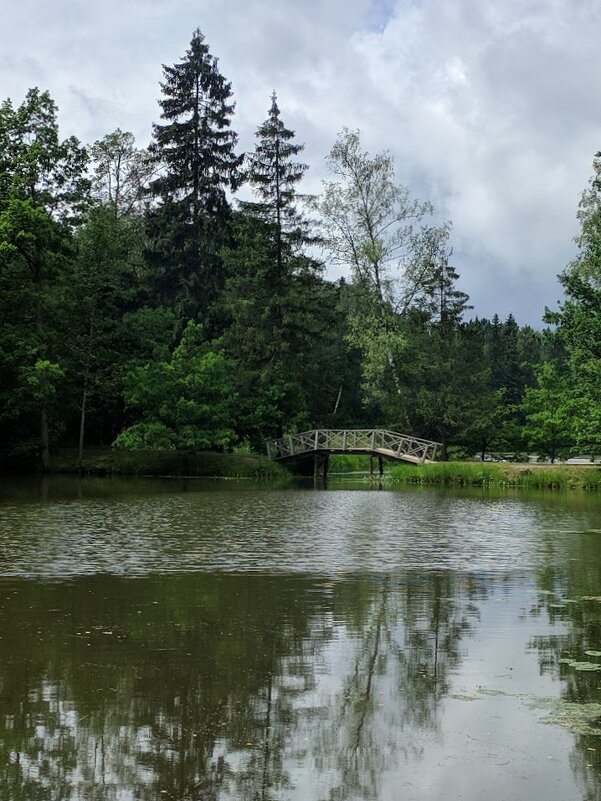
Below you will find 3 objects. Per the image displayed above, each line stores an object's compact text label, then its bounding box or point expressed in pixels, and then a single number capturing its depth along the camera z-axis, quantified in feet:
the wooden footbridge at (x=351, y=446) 132.77
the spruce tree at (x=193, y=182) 162.71
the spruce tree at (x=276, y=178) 152.05
